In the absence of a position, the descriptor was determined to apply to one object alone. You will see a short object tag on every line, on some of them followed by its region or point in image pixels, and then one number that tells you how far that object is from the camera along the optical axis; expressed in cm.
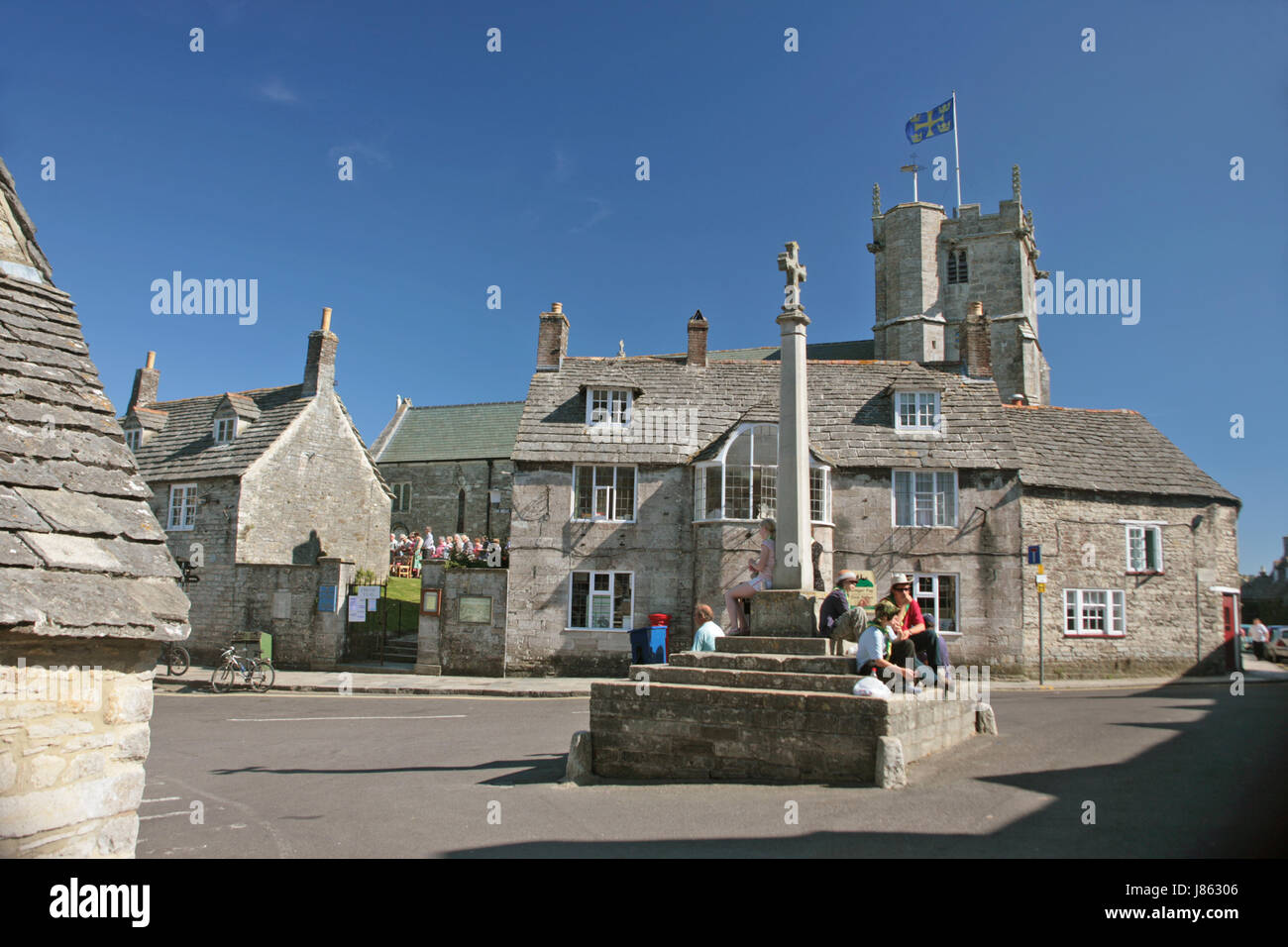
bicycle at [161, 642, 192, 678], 2291
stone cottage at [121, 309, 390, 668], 2483
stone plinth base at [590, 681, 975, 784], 829
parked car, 2767
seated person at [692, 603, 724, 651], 1157
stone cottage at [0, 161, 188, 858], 442
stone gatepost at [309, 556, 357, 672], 2430
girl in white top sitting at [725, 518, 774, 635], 1245
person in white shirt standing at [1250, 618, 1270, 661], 2667
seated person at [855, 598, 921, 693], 930
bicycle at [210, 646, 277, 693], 2086
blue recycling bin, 1248
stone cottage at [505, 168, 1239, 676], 2283
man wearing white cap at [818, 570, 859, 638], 1120
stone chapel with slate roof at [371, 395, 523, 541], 4603
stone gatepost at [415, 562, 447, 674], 2331
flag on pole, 4962
